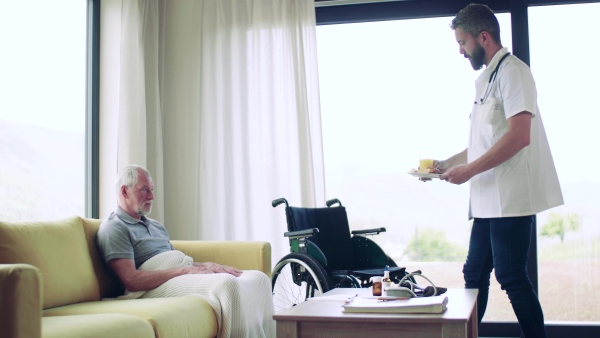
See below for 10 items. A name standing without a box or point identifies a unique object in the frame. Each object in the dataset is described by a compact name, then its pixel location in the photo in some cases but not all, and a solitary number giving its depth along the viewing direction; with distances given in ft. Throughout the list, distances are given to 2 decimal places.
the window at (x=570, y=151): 13.56
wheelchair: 11.25
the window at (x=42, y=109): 11.64
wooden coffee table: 6.48
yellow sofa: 5.53
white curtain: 14.40
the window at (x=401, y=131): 14.26
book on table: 6.80
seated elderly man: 9.19
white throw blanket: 9.12
